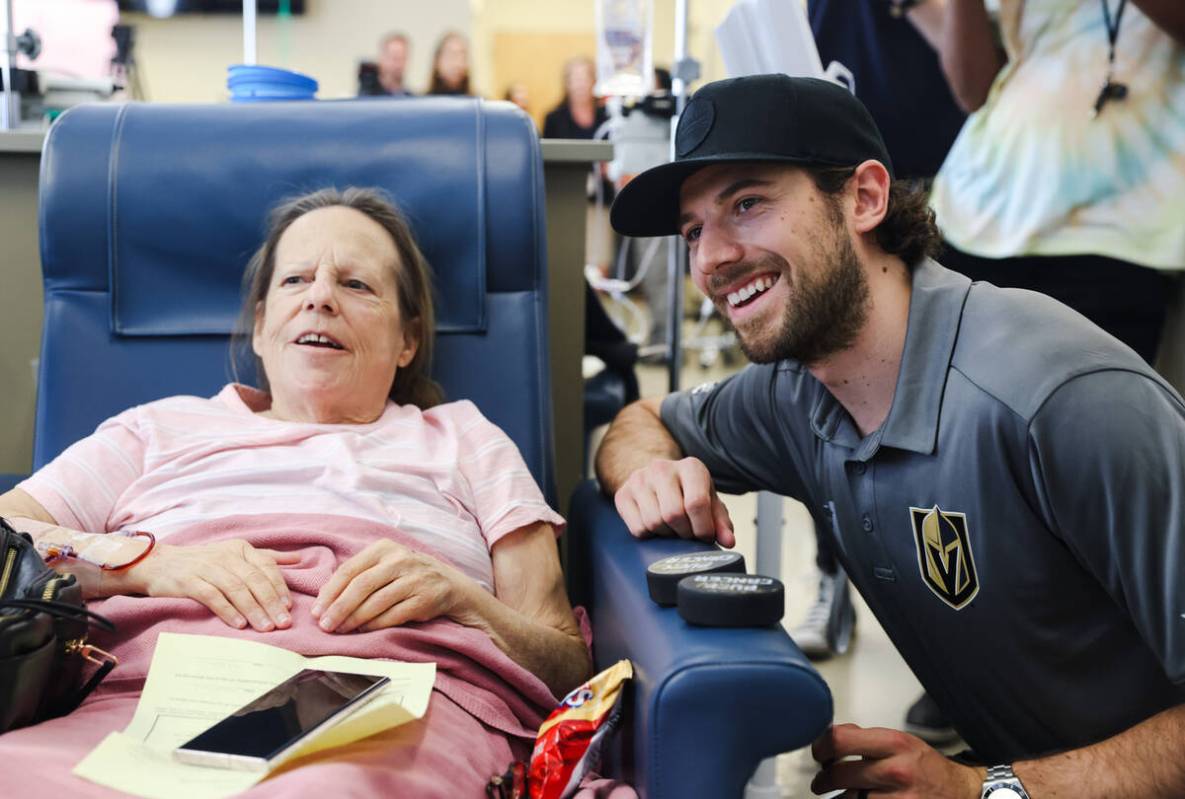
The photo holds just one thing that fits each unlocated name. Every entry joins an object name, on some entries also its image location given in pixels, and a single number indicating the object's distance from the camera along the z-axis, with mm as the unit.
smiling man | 1068
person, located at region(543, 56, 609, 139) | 7133
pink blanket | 969
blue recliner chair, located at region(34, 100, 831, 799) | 1719
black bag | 1037
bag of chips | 1107
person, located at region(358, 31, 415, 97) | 7199
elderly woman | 1196
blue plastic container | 2213
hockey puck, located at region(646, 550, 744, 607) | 1123
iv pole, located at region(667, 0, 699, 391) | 2350
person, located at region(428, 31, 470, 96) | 7160
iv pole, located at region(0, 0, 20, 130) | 2299
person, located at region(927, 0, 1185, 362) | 1950
